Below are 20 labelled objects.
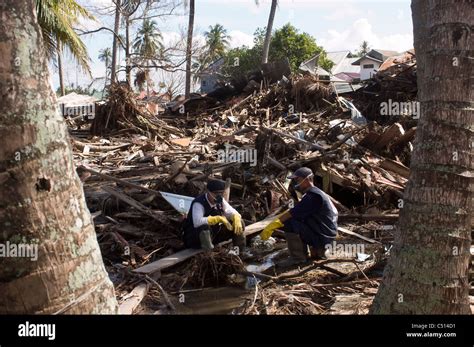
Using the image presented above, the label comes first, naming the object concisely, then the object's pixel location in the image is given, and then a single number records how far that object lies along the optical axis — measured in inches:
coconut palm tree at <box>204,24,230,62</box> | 844.6
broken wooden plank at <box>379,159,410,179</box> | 389.4
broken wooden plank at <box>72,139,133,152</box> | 544.4
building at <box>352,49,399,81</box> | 1754.7
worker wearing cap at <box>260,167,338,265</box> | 277.0
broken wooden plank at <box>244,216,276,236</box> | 314.5
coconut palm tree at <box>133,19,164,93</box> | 748.0
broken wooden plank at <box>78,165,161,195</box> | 356.5
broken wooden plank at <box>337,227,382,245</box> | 313.8
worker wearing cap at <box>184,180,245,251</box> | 280.5
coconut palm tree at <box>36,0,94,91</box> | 517.7
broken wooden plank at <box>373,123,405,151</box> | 407.8
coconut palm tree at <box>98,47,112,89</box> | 1869.1
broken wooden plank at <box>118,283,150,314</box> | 218.2
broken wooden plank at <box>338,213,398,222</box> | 337.4
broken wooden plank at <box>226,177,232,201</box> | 334.3
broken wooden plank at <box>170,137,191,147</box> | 575.6
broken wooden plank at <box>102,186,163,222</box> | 328.5
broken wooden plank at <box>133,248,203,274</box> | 264.9
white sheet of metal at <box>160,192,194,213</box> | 331.0
